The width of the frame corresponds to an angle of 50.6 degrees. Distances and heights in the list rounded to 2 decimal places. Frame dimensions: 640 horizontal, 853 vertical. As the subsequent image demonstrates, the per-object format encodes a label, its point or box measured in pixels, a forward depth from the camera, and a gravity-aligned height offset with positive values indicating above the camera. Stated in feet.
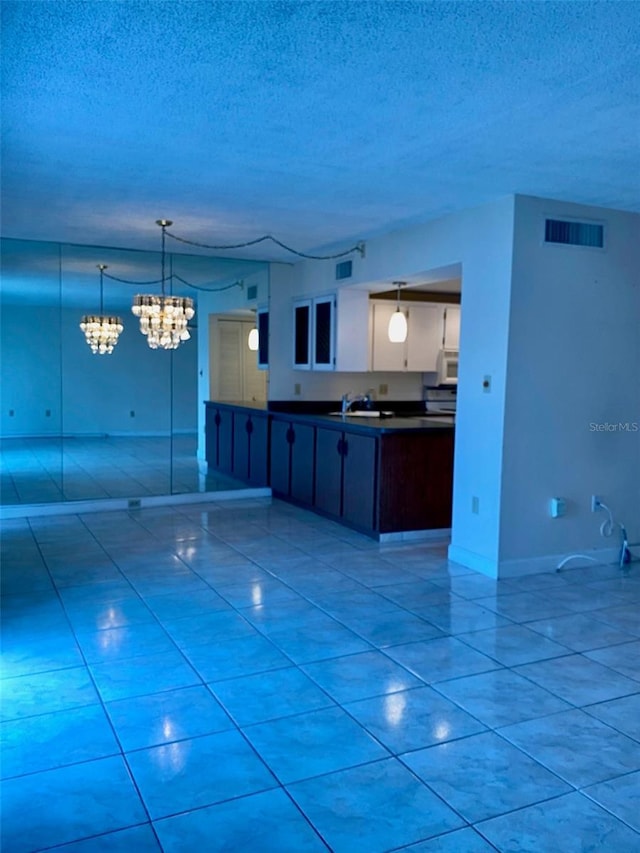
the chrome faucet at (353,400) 22.66 -1.05
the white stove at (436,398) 24.08 -0.98
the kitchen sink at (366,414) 21.44 -1.45
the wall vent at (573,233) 14.40 +3.03
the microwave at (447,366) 22.33 +0.15
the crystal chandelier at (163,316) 16.80 +1.23
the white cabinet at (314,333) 21.27 +1.14
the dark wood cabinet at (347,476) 17.71 -2.96
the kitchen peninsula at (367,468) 17.40 -2.75
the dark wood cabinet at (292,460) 20.76 -2.95
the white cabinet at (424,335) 21.67 +1.13
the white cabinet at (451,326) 22.25 +1.47
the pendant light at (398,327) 19.35 +1.22
